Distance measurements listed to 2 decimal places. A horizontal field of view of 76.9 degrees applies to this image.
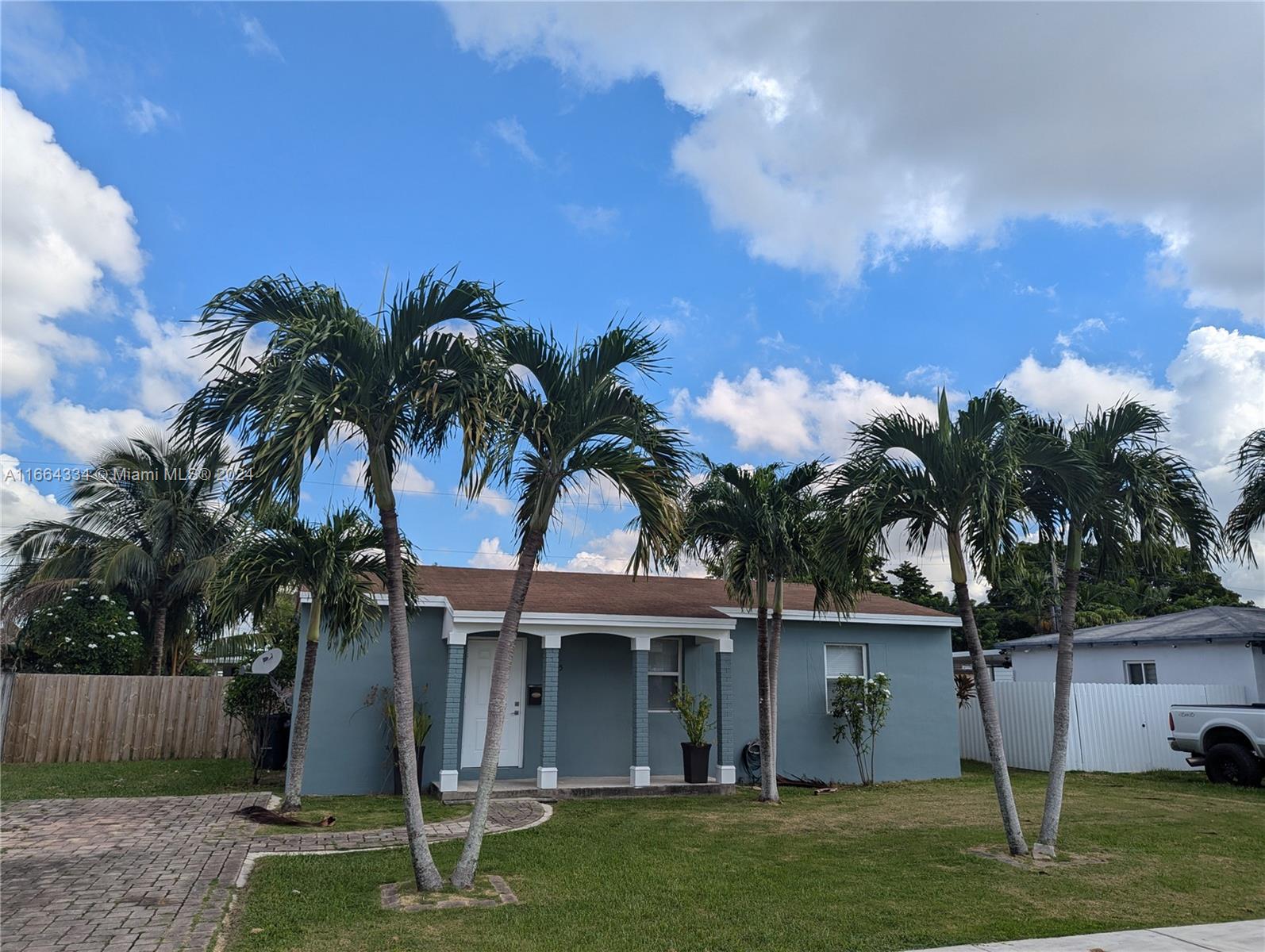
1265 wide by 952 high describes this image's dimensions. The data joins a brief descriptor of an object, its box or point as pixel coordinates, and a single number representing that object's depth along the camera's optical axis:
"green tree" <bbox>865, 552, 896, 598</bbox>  28.81
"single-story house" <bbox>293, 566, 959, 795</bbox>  11.98
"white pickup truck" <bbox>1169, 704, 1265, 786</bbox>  13.13
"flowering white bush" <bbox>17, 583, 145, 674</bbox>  16.86
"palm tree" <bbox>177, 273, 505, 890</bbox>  6.15
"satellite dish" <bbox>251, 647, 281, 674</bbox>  12.52
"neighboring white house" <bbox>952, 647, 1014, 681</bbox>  21.95
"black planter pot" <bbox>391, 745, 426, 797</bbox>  11.85
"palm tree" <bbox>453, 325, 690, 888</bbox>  6.75
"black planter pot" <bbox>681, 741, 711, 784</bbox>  12.42
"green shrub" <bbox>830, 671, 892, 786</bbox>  13.75
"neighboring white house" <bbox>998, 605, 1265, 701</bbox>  16.78
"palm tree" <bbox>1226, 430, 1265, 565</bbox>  16.77
